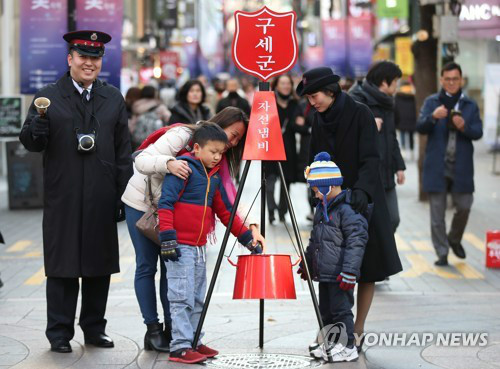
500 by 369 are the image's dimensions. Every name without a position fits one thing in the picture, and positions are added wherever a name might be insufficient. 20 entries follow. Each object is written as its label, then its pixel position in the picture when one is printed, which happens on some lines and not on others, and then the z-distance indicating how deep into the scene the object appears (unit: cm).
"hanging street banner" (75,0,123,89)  1614
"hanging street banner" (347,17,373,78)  3231
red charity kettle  662
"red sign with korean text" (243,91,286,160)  689
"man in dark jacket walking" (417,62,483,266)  1094
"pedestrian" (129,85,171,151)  1496
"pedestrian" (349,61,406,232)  952
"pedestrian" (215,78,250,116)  1731
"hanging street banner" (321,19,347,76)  3322
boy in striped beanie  653
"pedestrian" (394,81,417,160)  2652
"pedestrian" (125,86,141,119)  1597
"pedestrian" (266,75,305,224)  1474
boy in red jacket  668
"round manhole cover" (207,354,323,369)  669
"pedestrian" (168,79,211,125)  1282
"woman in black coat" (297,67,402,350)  694
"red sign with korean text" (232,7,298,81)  702
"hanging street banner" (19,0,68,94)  1627
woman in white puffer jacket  687
